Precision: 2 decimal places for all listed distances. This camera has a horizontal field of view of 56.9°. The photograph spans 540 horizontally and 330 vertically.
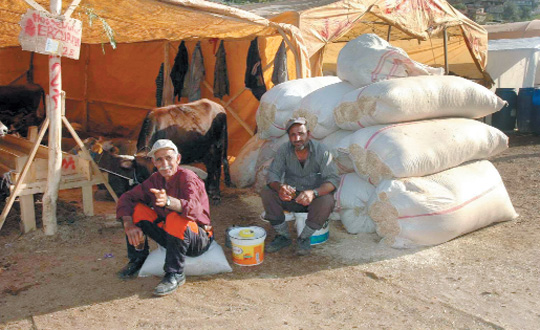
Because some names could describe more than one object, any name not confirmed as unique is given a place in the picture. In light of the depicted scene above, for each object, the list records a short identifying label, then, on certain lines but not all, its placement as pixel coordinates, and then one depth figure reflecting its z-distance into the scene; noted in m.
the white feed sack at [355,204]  4.57
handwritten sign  4.18
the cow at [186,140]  5.56
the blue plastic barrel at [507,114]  10.46
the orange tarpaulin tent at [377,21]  7.54
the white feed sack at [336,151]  4.82
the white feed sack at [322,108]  5.06
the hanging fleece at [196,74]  8.40
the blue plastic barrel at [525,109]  10.12
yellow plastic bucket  3.91
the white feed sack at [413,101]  4.36
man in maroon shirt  3.43
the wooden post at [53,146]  4.46
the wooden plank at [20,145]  5.38
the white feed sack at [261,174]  5.95
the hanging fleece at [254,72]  7.25
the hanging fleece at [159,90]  8.92
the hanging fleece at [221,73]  7.98
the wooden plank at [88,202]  5.12
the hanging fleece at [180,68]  8.59
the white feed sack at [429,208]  4.03
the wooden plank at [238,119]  7.71
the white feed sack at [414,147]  4.14
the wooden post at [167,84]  8.81
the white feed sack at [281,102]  5.67
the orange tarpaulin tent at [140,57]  5.47
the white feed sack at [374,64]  4.87
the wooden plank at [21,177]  4.42
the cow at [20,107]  7.91
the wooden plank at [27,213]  4.64
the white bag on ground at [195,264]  3.73
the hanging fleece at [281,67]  6.89
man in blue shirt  4.12
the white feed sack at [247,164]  6.43
